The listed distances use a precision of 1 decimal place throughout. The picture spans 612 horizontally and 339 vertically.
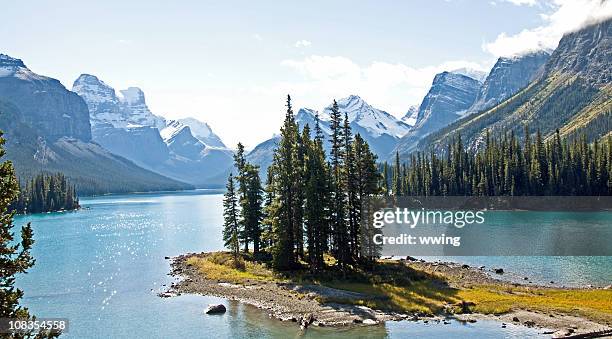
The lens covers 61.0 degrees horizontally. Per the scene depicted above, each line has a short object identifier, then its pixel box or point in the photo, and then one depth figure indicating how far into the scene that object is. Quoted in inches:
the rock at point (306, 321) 1861.3
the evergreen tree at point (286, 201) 2748.5
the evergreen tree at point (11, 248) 910.4
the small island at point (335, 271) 1971.0
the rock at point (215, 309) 2144.4
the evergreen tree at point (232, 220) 3286.7
